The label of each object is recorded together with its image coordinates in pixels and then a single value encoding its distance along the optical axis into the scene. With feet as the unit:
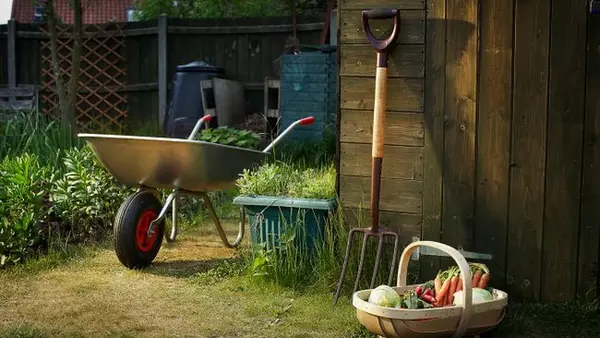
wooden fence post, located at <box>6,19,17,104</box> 35.91
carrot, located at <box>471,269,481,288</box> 12.46
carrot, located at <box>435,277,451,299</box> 11.97
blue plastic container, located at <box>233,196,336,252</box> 14.64
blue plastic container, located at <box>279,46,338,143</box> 29.04
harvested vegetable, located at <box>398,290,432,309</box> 11.37
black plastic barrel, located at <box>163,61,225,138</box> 32.45
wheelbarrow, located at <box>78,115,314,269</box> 15.49
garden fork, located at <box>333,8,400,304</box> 13.33
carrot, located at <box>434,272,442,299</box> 12.18
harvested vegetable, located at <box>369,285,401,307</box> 11.37
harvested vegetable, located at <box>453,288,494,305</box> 11.43
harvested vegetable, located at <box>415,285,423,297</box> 12.05
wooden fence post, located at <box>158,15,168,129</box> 34.50
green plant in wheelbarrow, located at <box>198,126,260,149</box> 19.81
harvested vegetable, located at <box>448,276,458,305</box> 11.93
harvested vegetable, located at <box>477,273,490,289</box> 12.37
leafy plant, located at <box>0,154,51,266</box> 16.56
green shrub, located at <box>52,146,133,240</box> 18.25
